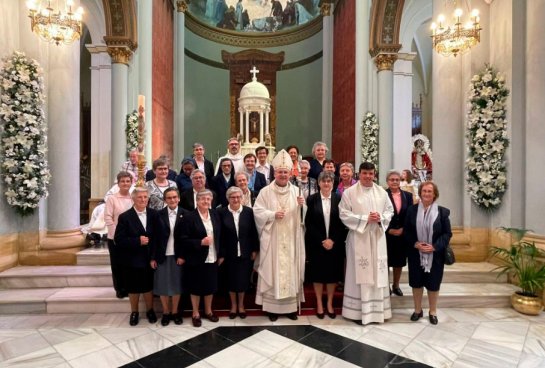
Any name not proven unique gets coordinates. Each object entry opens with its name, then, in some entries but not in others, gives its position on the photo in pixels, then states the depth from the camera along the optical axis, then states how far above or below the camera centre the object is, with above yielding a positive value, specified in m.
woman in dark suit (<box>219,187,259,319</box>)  4.16 -0.74
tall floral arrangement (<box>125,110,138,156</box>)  8.51 +1.22
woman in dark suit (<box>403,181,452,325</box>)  4.08 -0.75
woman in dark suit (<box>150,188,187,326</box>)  3.96 -0.82
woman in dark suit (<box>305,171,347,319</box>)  4.25 -0.68
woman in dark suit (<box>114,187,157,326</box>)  3.85 -0.68
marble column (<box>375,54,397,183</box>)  9.36 +2.06
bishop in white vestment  4.16 -0.79
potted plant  4.52 -1.24
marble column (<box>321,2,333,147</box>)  14.01 +4.68
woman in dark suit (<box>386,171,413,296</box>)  4.44 -0.57
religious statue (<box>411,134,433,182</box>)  11.58 +0.91
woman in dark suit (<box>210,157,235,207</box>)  5.09 +0.00
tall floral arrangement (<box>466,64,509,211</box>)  5.52 +0.72
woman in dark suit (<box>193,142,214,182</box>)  5.52 +0.32
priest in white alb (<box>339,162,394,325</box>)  4.09 -0.82
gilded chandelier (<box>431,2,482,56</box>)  5.59 +2.48
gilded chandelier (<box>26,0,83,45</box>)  4.87 +2.36
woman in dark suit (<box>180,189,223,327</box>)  3.93 -0.81
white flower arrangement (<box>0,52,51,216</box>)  4.95 +0.73
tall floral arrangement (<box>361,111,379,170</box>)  9.51 +1.23
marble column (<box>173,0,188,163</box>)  13.41 +4.16
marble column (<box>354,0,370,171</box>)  9.98 +3.57
